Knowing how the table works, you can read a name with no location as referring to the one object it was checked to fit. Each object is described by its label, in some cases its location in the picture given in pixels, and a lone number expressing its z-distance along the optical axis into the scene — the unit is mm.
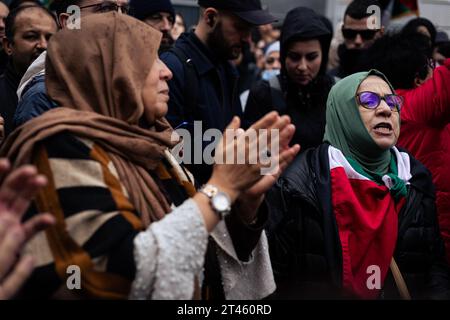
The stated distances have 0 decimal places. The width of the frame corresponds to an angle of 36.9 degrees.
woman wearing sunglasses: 2959
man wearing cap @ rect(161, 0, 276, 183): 3826
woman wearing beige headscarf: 1993
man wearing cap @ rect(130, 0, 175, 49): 4793
